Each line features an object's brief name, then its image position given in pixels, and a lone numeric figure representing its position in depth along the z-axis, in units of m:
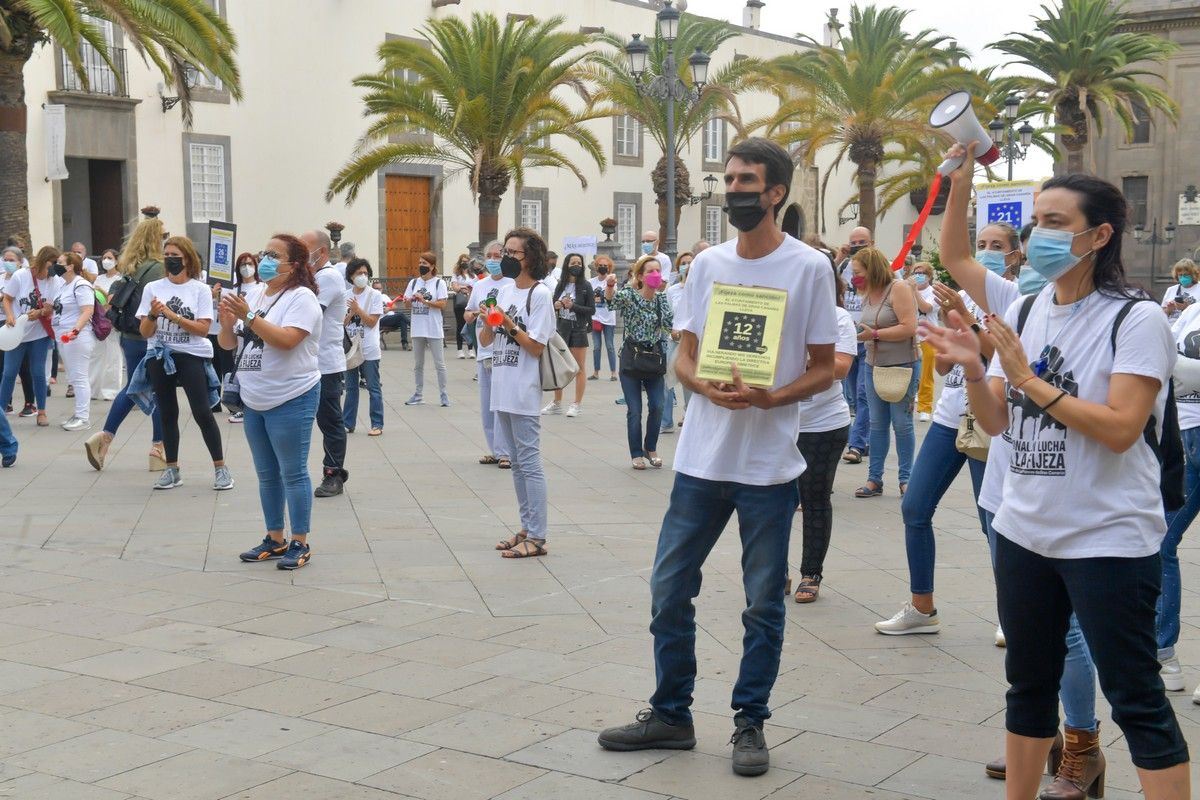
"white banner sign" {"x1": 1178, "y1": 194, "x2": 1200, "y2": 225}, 46.09
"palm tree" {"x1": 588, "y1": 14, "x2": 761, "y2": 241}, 32.16
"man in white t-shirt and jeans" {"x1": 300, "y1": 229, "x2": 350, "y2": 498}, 9.55
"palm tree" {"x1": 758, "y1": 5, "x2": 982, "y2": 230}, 30.64
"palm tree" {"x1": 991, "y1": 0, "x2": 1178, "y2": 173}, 37.41
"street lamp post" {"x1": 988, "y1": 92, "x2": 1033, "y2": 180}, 29.09
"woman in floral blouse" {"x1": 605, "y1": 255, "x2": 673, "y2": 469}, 11.23
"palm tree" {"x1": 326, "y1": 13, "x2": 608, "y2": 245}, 27.42
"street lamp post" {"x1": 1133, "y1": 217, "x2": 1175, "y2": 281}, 48.25
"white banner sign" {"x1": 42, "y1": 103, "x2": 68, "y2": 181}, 24.50
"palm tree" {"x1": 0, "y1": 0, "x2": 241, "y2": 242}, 17.25
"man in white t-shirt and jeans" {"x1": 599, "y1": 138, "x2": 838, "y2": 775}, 4.30
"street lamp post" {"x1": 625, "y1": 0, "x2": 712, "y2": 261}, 23.11
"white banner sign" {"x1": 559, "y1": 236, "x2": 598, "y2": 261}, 25.69
